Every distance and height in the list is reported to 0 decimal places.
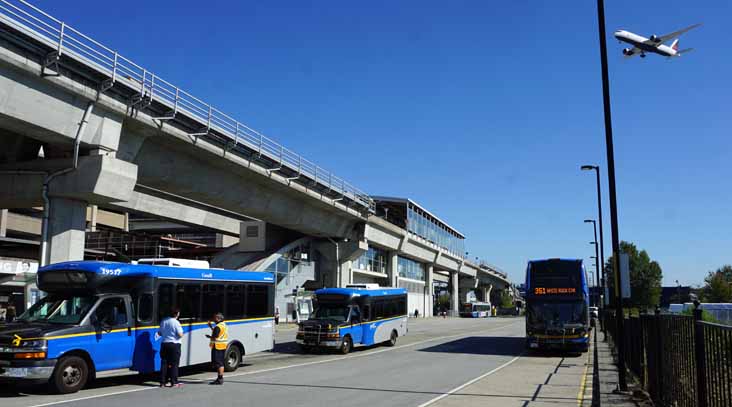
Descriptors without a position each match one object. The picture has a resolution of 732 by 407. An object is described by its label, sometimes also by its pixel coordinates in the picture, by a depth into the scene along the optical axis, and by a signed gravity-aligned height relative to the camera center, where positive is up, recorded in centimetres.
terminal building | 5078 +370
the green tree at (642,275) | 10481 +325
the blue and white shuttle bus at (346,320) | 2428 -119
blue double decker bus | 2527 -53
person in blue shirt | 1427 -133
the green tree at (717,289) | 6875 +58
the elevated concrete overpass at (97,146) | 2034 +619
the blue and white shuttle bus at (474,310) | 10075 -291
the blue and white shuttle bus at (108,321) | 1262 -74
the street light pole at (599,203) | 3512 +566
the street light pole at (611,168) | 1564 +324
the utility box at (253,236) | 5216 +458
